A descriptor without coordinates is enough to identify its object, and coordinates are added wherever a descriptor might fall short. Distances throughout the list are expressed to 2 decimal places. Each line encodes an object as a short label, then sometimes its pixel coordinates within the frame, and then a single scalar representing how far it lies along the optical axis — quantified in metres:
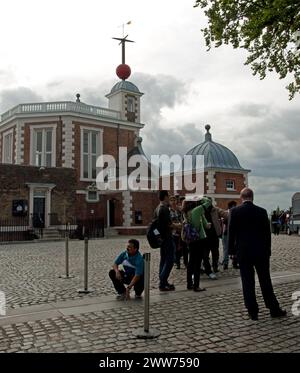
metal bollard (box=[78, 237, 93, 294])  8.35
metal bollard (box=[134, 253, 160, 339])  5.25
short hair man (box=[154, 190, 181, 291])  8.24
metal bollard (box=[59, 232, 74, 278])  10.37
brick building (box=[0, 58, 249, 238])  28.72
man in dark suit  6.20
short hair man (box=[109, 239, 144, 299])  7.54
